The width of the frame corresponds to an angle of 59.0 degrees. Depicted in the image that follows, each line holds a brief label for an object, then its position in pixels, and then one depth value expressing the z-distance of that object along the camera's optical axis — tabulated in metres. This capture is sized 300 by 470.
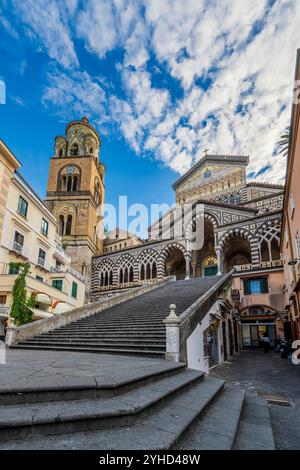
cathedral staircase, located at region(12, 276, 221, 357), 8.15
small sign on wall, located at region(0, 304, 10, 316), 14.67
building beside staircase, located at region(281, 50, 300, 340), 10.66
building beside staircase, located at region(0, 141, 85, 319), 16.73
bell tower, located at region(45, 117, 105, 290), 34.84
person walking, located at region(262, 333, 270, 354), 17.88
